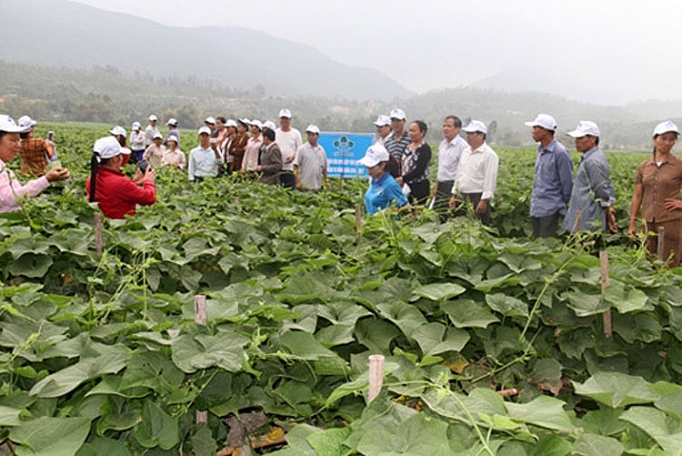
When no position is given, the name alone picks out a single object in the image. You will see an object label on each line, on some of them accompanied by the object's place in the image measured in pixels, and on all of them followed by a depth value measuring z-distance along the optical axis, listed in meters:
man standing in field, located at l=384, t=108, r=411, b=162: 7.31
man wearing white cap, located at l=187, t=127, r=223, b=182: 8.77
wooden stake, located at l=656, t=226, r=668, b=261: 3.82
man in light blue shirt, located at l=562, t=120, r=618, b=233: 5.39
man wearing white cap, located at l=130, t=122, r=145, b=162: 13.30
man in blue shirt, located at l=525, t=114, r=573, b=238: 5.64
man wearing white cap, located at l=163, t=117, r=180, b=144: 11.06
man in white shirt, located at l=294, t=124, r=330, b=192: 8.59
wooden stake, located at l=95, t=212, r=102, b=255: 3.60
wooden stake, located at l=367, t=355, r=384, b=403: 1.79
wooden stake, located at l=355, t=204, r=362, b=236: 4.15
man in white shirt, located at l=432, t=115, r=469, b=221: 6.69
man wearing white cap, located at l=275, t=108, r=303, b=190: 9.10
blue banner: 10.99
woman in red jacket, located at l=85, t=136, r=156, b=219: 4.59
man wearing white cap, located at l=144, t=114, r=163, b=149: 12.77
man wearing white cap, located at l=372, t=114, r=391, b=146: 7.95
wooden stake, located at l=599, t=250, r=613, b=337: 2.84
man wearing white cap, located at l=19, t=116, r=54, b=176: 7.30
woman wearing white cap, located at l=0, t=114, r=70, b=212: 4.12
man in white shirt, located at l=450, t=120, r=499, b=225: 6.07
